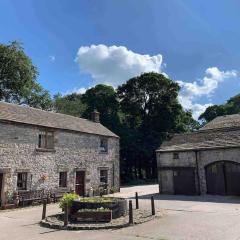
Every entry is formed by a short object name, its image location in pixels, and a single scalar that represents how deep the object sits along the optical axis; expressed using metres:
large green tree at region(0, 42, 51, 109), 41.75
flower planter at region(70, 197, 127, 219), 15.01
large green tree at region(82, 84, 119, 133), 51.84
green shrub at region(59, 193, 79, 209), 15.39
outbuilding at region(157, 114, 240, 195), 24.39
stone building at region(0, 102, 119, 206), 21.38
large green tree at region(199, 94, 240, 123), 65.38
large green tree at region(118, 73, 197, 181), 52.06
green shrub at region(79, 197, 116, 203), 15.38
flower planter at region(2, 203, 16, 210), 20.02
